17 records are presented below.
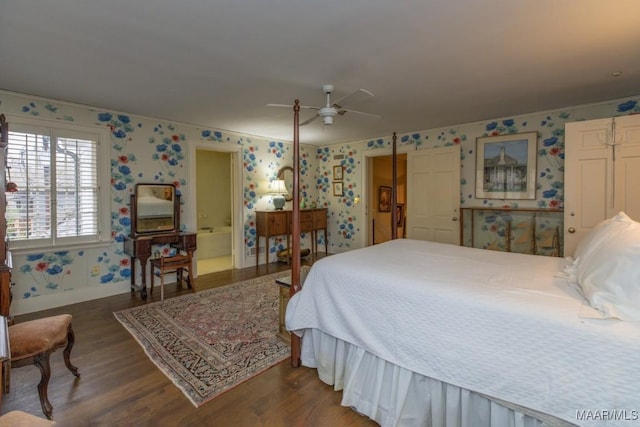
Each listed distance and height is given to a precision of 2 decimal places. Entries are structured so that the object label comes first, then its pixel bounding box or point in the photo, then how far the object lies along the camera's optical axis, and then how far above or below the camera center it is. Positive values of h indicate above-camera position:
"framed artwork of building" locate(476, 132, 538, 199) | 4.03 +0.63
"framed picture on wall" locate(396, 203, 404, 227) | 7.27 -0.11
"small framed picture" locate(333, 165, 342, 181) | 6.21 +0.78
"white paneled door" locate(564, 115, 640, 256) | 2.93 +0.39
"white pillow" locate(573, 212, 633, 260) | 1.70 -0.14
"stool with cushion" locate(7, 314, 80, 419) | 1.68 -0.79
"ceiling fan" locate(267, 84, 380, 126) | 2.58 +0.86
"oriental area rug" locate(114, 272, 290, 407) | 2.11 -1.14
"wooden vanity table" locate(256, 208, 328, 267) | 5.21 -0.25
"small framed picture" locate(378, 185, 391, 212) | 6.76 +0.26
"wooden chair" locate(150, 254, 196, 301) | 3.65 -0.69
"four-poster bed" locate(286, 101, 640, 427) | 1.12 -0.62
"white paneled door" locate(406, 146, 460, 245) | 4.50 +0.25
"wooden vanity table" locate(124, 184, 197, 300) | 3.75 -0.23
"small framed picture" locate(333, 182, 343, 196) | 6.24 +0.45
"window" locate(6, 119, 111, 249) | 3.19 +0.27
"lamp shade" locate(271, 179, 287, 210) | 5.52 +0.35
